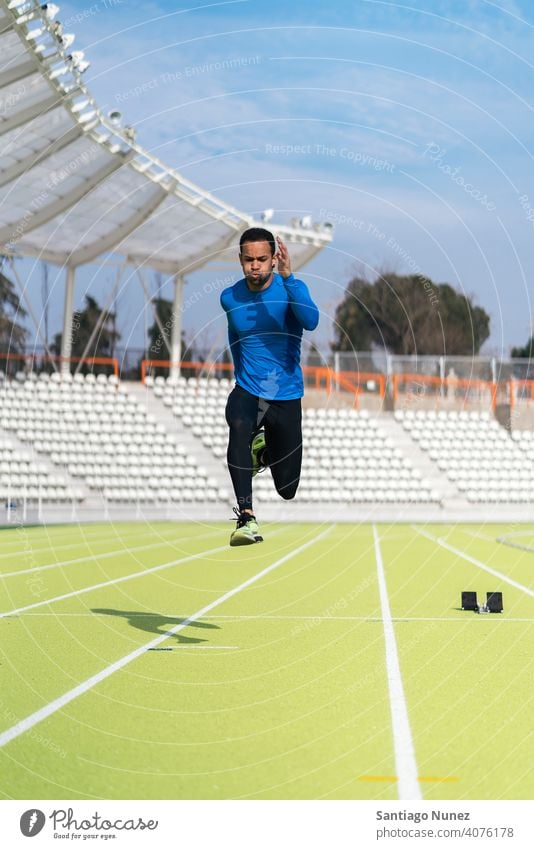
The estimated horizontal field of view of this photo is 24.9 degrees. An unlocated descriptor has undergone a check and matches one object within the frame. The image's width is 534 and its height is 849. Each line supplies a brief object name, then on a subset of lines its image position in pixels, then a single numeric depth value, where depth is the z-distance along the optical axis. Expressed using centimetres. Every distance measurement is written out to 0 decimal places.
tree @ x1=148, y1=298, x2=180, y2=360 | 4824
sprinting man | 789
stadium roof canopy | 2552
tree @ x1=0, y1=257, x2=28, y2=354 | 5562
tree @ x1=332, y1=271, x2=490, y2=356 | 4364
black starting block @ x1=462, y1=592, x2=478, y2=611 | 1175
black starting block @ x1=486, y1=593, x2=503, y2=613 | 1152
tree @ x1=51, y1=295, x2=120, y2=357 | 5531
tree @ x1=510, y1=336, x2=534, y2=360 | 5494
